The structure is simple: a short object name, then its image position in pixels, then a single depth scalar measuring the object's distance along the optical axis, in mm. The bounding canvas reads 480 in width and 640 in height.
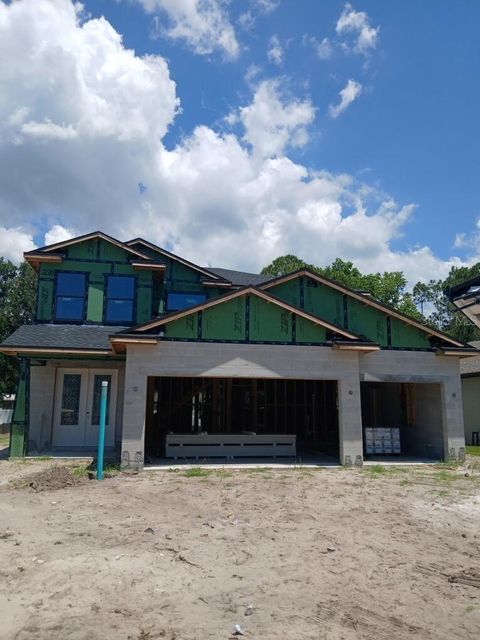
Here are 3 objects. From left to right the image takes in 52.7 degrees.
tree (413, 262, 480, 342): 47875
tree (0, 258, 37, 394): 32250
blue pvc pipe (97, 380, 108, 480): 11617
